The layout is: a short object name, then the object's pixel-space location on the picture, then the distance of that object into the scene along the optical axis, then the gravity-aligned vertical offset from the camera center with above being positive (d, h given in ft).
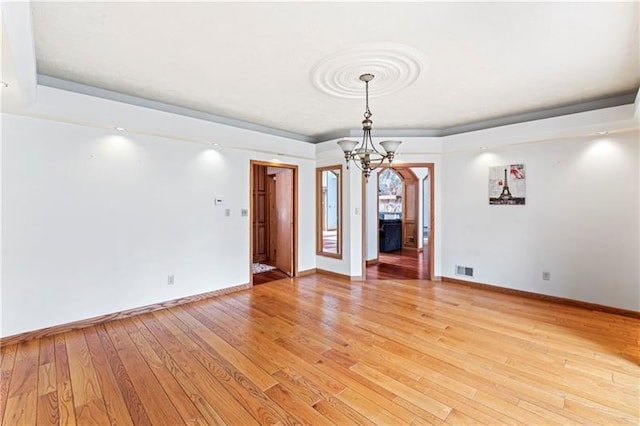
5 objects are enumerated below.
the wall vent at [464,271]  16.44 -3.53
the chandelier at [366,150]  10.13 +2.17
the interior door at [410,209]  28.37 -0.04
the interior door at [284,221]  18.88 -0.75
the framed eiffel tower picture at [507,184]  14.66 +1.21
